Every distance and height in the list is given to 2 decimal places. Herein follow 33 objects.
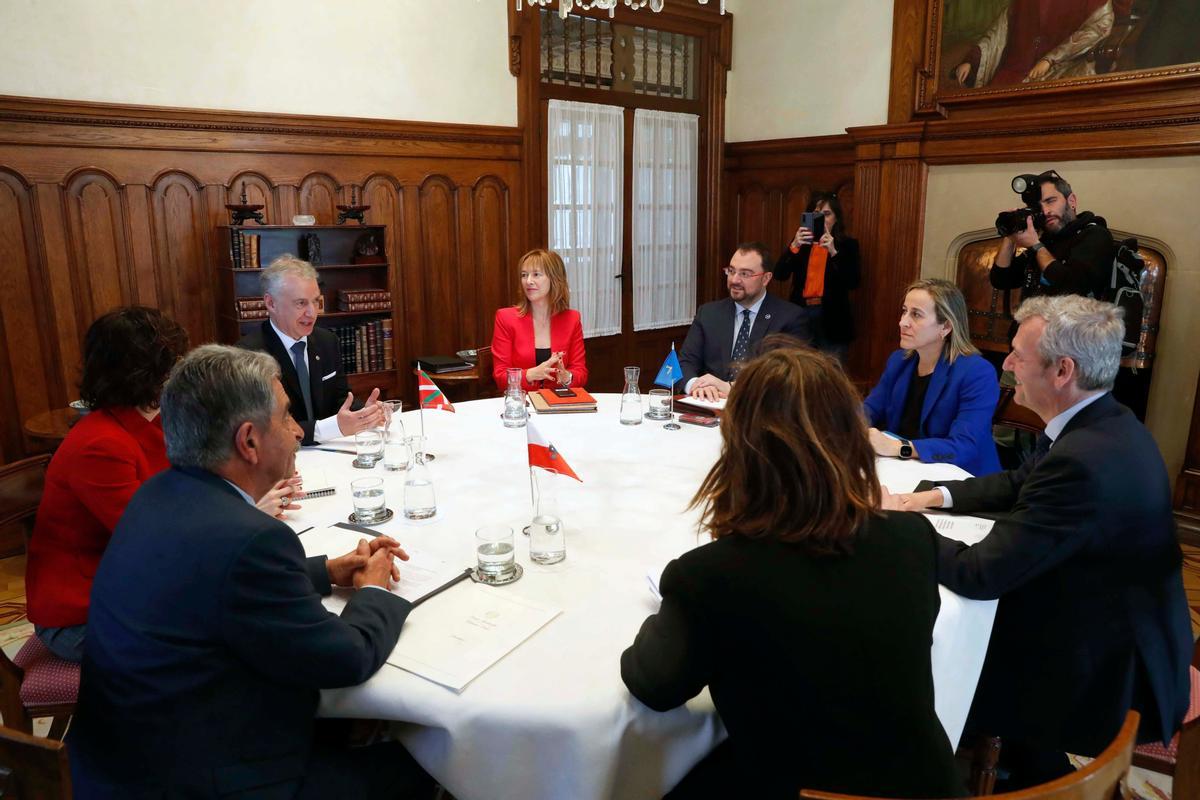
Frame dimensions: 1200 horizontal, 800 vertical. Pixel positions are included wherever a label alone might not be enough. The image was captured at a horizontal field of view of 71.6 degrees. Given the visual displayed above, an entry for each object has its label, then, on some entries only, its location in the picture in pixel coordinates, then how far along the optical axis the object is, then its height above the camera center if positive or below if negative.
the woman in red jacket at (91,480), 2.12 -0.63
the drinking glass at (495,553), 1.93 -0.74
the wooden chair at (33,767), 1.27 -0.81
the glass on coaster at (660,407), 3.42 -0.72
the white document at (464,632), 1.60 -0.82
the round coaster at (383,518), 2.28 -0.78
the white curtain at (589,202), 6.31 +0.20
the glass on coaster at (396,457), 2.76 -0.74
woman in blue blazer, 2.97 -0.61
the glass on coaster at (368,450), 2.78 -0.73
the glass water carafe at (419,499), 2.30 -0.74
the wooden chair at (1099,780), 1.14 -0.77
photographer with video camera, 4.30 -0.08
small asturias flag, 3.49 -0.60
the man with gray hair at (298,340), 3.37 -0.45
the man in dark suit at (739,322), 4.25 -0.48
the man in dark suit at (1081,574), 1.83 -0.76
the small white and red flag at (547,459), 2.10 -0.58
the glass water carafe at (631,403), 3.32 -0.69
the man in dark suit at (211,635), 1.43 -0.70
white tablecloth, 1.50 -0.83
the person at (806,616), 1.33 -0.61
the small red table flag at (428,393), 3.23 -0.63
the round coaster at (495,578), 1.93 -0.80
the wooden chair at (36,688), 2.02 -1.11
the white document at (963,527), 2.18 -0.79
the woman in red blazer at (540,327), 4.29 -0.51
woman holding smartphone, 5.91 -0.31
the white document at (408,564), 1.89 -0.79
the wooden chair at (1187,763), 1.73 -1.11
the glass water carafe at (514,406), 3.30 -0.69
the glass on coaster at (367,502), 2.28 -0.73
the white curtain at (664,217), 6.83 +0.10
